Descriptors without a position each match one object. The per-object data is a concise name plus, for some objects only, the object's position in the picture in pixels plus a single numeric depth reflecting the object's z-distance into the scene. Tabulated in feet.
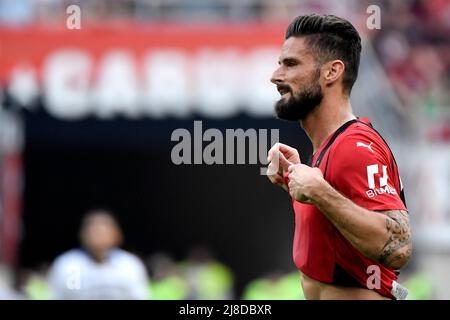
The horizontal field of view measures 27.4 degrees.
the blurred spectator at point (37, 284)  36.65
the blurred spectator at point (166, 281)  39.29
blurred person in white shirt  28.79
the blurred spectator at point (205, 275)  40.57
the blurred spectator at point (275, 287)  37.88
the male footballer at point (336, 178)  11.71
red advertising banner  37.93
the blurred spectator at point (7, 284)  33.09
